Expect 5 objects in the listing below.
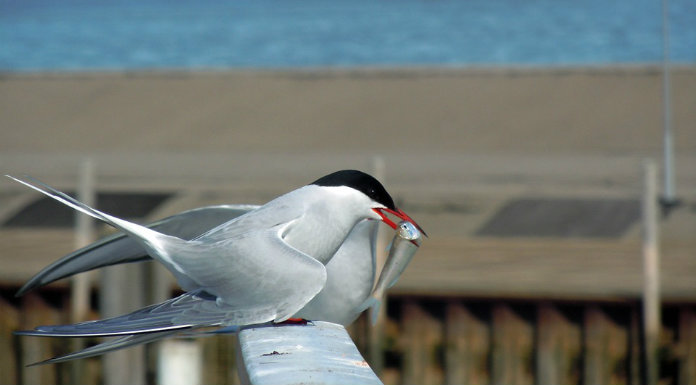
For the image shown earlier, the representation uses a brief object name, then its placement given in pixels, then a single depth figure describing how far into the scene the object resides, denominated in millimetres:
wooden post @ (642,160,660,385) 17156
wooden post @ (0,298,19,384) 18547
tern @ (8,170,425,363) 5691
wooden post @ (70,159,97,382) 17906
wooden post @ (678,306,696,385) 17234
